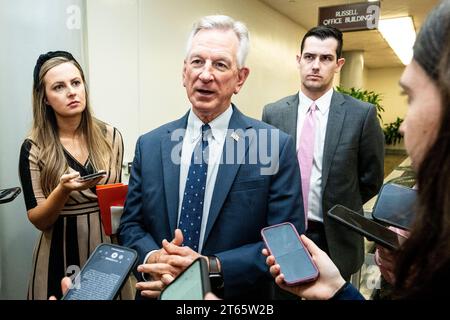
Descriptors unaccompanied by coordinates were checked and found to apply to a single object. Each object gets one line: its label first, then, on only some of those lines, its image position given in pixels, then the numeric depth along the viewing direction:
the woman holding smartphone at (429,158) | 0.56
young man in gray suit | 1.85
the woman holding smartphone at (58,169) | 1.54
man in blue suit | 1.19
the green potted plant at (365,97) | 5.79
